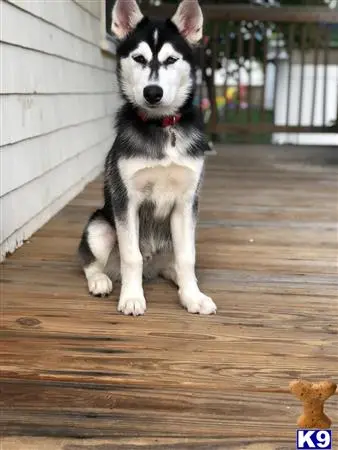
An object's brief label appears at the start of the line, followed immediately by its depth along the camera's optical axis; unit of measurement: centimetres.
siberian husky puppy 209
